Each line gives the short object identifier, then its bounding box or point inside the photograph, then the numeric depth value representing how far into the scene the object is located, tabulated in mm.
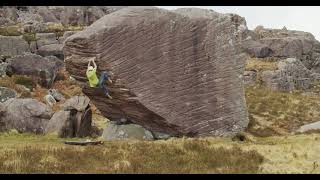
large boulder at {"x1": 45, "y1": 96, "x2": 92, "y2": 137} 36406
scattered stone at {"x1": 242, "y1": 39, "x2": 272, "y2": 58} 113500
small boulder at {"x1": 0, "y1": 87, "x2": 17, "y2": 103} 51581
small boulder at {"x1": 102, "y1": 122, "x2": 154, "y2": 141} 32094
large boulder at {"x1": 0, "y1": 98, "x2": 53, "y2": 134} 39344
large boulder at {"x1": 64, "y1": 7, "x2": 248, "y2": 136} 30062
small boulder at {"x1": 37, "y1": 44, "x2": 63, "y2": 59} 83919
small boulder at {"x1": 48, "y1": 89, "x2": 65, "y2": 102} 59947
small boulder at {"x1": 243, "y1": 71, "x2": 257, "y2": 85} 86125
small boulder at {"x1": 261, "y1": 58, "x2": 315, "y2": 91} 83438
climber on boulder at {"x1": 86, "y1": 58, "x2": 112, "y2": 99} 29186
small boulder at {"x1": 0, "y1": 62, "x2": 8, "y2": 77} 66562
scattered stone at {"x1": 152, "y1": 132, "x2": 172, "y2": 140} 32594
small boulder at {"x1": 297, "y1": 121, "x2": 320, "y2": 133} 39738
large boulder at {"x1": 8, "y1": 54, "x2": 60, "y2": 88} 65312
